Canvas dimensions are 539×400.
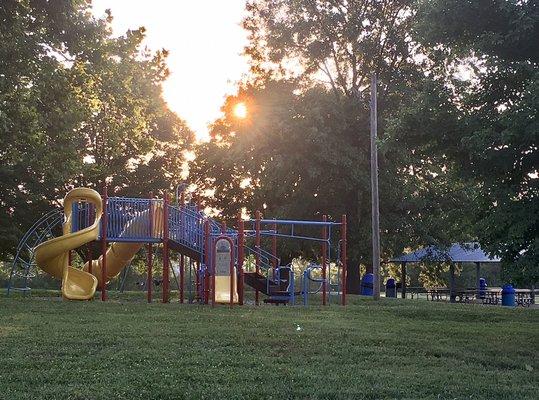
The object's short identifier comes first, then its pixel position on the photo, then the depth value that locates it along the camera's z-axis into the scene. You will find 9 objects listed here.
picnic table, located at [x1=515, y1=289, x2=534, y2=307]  32.01
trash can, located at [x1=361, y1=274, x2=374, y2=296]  38.96
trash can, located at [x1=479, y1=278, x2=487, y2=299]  33.50
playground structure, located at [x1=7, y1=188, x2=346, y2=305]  19.86
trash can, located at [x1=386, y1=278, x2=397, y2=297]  40.44
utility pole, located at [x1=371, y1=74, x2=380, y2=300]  25.03
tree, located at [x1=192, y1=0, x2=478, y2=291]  31.91
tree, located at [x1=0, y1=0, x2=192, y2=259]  22.09
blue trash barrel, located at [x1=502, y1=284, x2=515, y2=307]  31.89
